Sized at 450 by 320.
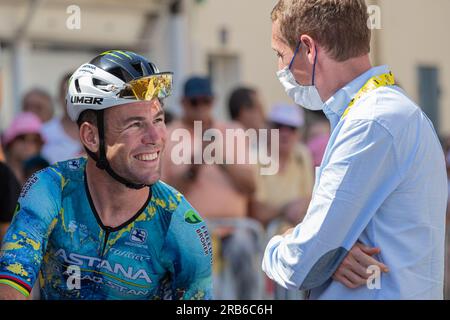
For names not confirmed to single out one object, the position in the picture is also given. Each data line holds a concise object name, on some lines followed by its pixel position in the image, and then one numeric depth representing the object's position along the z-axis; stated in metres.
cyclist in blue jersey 6.98
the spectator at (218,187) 13.30
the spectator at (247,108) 16.12
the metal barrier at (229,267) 13.92
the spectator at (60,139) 14.54
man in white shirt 6.00
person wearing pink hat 14.96
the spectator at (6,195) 8.94
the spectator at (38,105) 17.05
